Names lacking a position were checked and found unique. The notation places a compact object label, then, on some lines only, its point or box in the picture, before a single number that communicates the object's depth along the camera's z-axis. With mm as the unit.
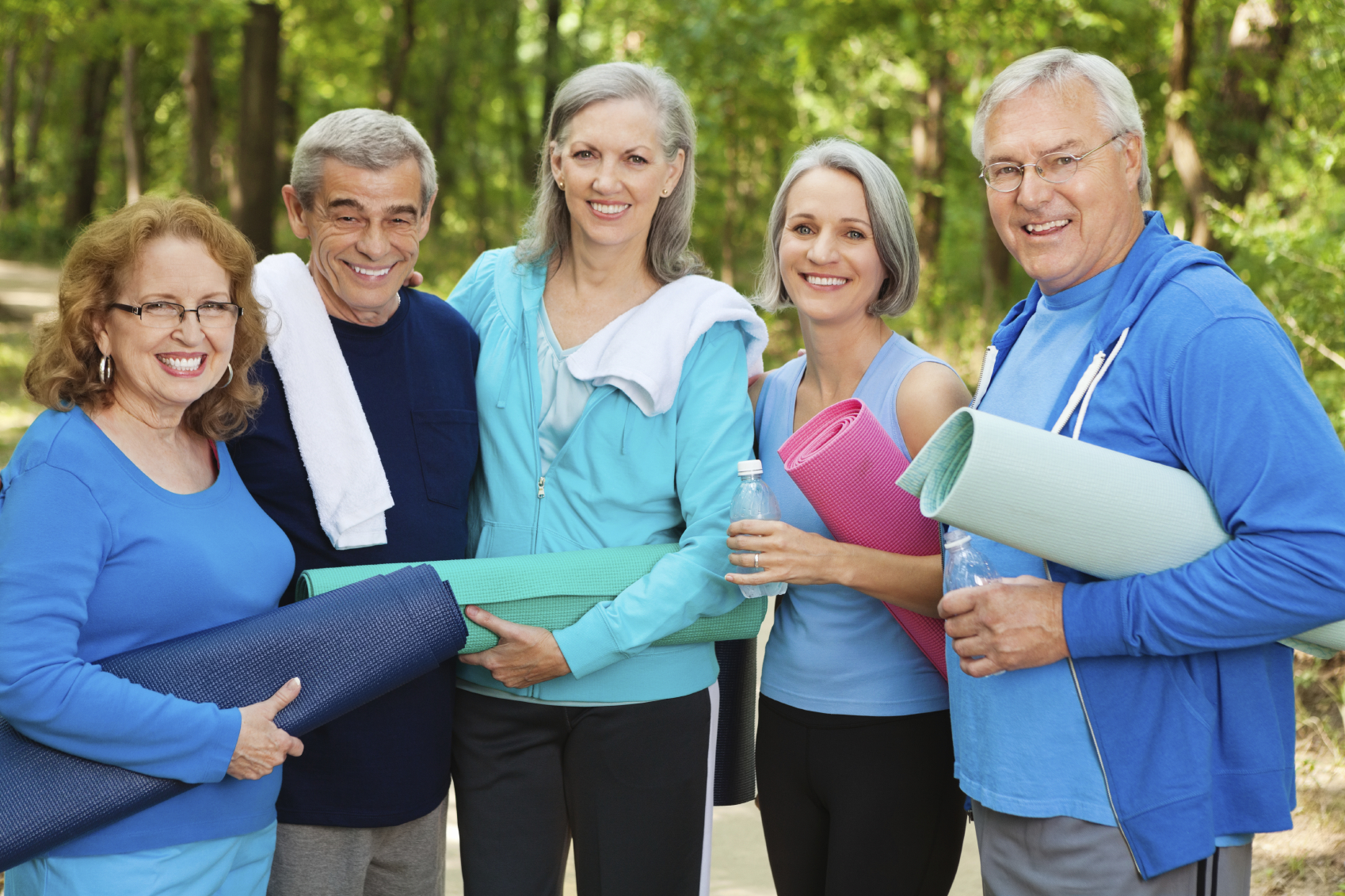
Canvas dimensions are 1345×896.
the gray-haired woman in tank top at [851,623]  2576
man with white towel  2559
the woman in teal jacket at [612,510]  2631
